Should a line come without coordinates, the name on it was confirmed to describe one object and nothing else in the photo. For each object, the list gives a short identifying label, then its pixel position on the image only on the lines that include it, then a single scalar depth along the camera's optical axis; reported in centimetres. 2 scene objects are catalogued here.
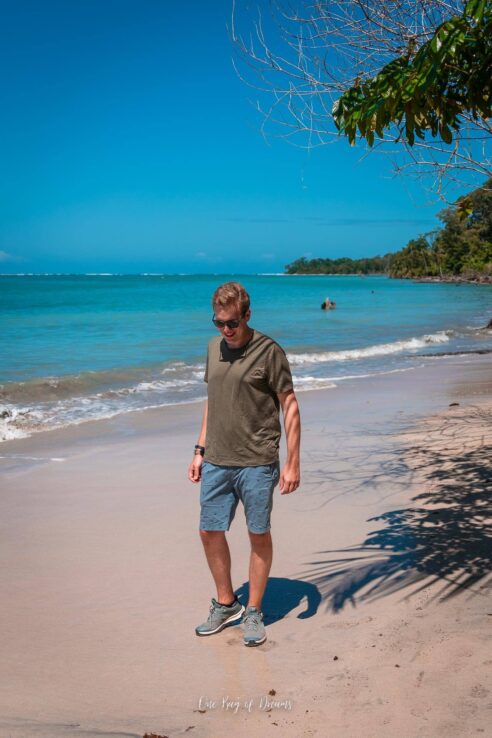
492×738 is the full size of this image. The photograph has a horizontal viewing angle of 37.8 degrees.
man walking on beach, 359
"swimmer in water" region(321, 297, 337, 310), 5062
